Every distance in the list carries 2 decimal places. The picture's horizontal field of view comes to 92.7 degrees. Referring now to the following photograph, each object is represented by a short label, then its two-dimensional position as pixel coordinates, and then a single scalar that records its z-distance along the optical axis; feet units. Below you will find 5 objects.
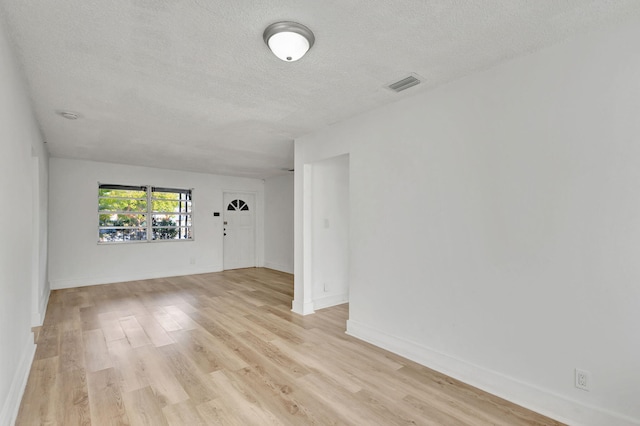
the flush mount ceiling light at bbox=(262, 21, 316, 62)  5.73
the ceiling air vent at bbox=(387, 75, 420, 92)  8.10
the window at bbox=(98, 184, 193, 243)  19.84
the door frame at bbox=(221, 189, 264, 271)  26.84
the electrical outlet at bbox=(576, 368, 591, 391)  6.01
